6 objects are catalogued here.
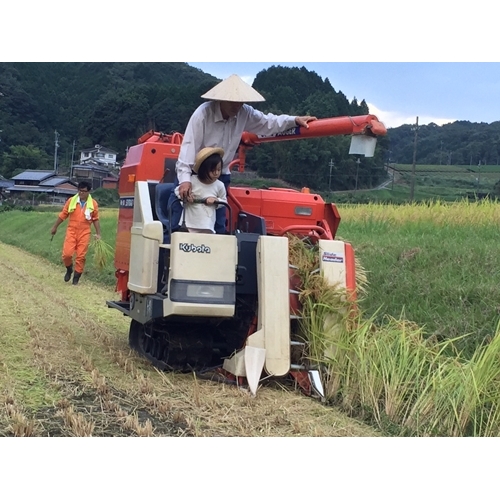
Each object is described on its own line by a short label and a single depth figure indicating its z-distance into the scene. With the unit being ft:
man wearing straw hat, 16.10
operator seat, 16.84
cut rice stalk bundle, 36.63
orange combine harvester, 14.56
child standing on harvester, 15.83
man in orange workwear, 34.76
